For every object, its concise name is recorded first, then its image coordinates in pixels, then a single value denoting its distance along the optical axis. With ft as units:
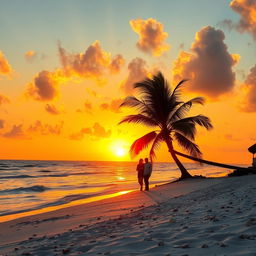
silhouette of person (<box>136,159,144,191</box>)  58.34
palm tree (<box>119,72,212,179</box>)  72.59
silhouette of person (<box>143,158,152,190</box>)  56.44
